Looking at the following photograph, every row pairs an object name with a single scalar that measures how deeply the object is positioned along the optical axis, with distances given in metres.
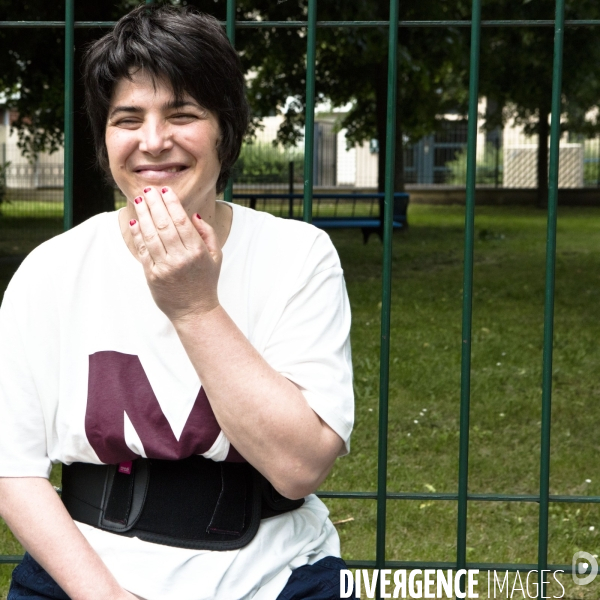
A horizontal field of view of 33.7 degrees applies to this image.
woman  1.72
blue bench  13.08
